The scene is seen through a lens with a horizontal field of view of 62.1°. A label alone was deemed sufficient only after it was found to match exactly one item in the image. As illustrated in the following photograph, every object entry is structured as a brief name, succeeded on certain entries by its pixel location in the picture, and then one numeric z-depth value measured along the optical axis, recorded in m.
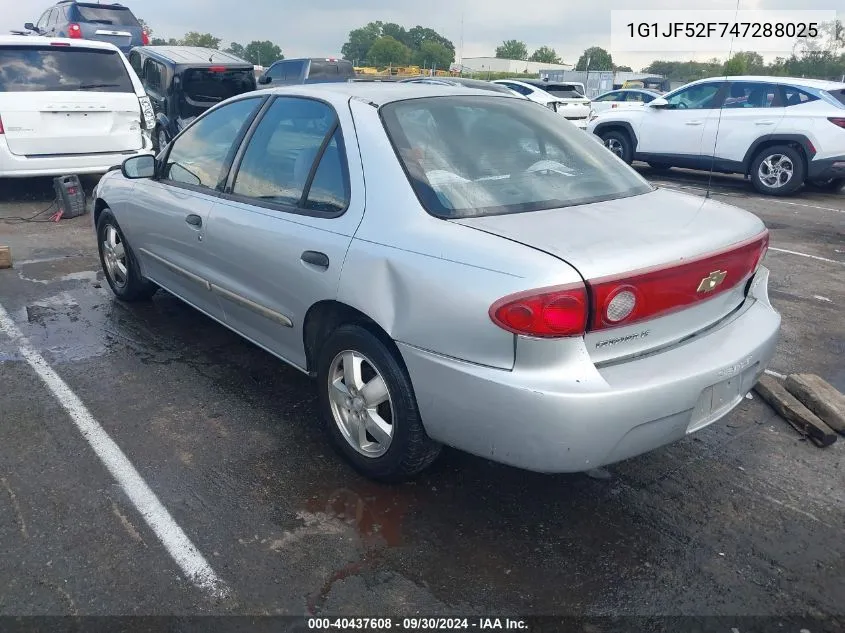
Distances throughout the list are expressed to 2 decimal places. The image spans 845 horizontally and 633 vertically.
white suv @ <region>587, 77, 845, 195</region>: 10.01
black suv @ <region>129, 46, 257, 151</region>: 11.52
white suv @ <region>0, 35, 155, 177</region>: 7.62
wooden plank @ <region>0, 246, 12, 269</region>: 5.99
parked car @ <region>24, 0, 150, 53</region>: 16.12
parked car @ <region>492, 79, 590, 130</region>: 15.08
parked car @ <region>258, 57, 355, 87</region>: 15.48
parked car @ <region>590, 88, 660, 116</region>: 20.28
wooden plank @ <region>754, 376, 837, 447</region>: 3.43
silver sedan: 2.33
